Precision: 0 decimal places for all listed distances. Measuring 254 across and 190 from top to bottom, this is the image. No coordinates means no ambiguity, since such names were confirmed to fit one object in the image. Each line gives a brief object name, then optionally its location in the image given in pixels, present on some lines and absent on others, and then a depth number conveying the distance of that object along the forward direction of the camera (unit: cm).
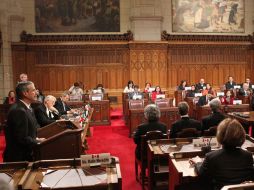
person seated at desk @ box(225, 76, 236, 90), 1395
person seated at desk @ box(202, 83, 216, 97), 1201
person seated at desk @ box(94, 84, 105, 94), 1236
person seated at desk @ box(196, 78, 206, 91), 1339
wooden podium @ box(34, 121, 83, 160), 437
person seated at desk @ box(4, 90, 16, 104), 1079
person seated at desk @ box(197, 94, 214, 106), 1019
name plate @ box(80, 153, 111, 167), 322
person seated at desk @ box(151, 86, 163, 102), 1190
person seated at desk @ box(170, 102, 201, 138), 534
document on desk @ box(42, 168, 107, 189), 283
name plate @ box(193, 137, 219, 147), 392
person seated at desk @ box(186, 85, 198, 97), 1190
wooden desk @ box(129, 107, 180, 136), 929
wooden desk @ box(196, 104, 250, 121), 932
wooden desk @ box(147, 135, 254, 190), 314
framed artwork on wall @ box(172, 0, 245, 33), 1576
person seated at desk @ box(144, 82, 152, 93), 1286
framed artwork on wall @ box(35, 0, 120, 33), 1489
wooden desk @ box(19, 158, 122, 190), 275
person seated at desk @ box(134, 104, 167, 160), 525
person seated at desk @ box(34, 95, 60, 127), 634
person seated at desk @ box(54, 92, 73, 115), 856
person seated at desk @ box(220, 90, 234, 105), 1057
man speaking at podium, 396
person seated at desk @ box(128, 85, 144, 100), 1097
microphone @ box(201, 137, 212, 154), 361
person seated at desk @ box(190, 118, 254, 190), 289
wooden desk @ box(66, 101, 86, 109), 1070
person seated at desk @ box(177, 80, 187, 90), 1327
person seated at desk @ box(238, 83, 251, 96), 1194
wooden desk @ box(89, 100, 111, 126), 1092
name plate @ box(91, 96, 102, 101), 1105
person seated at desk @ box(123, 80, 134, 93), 1273
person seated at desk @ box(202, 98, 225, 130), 605
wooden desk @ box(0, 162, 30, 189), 329
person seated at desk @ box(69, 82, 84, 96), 1226
